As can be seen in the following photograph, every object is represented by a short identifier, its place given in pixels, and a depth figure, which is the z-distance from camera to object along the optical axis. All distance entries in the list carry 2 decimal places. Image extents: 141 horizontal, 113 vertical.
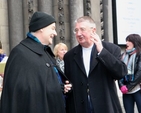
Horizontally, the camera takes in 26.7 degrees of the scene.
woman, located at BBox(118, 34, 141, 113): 5.07
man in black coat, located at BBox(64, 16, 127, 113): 3.04
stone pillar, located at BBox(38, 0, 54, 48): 7.05
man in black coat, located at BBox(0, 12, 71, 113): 2.51
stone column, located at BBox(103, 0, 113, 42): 8.35
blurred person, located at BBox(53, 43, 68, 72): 5.51
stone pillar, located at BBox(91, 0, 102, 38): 7.89
